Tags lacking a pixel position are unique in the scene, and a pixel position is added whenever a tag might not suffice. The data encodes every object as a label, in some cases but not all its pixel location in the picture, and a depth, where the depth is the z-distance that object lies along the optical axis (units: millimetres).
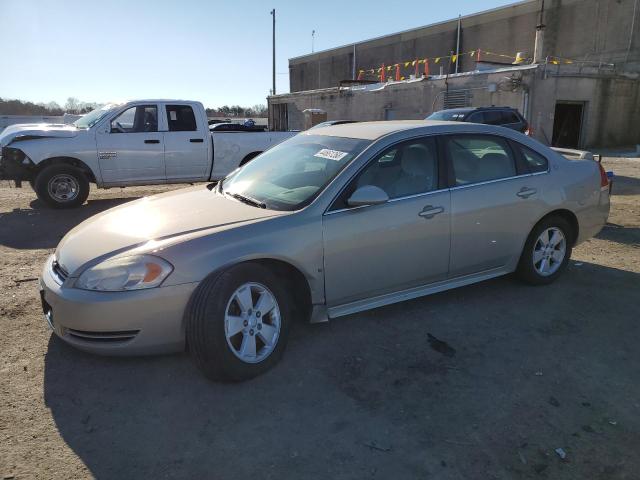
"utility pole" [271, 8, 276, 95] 45075
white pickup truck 8578
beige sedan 3023
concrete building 20812
